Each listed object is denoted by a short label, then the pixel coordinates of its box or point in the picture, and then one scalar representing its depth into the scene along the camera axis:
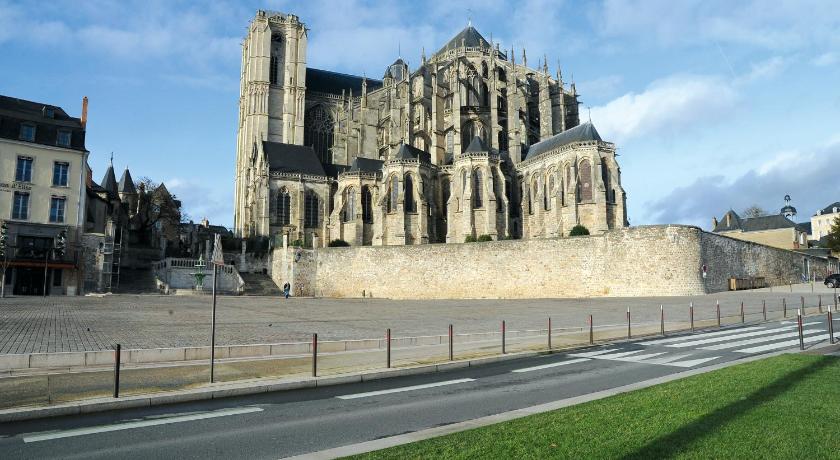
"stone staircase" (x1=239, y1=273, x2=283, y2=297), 42.22
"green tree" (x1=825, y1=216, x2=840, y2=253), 53.39
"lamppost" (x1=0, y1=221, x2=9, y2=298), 29.17
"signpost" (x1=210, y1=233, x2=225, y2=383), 9.31
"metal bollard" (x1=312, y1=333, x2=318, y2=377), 9.29
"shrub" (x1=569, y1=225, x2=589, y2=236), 37.75
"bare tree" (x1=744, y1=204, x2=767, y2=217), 85.44
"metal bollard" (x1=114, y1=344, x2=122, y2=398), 7.60
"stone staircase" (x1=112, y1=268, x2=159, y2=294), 37.08
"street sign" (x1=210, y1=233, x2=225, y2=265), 9.34
